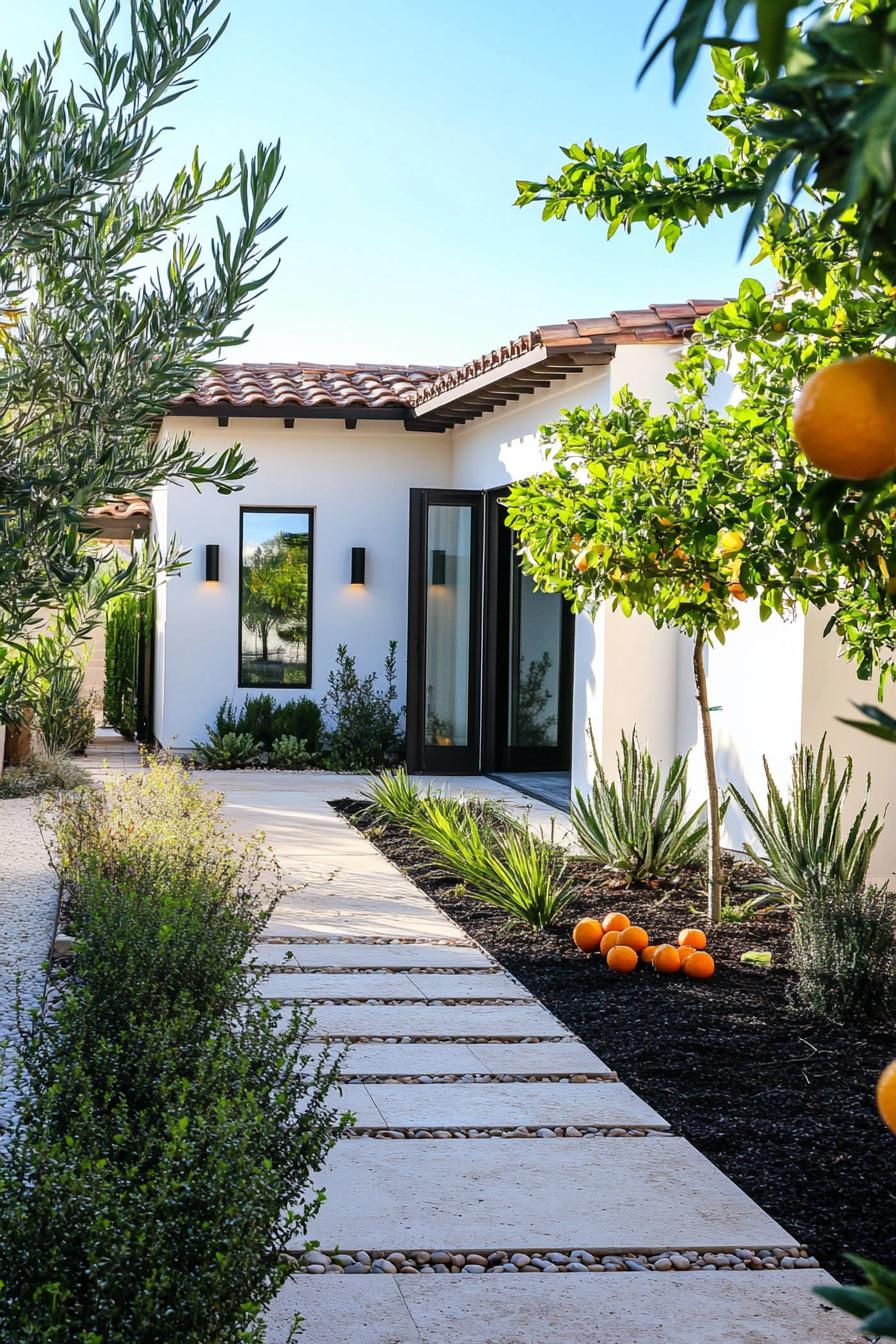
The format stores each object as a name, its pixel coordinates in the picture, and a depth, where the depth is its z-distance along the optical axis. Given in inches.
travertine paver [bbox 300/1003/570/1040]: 193.2
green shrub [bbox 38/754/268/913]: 220.5
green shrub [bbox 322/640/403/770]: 538.6
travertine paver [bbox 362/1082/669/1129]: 159.2
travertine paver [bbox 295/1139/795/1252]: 127.0
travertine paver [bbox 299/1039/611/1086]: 176.6
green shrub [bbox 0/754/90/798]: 436.5
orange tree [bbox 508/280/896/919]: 126.8
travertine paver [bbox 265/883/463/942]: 257.9
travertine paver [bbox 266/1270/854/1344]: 109.0
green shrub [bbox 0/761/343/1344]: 84.4
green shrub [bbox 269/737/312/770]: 531.8
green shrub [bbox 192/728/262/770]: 528.4
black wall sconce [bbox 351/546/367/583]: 560.7
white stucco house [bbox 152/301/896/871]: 523.5
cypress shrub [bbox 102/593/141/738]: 646.5
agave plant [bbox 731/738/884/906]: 257.8
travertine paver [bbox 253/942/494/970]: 231.8
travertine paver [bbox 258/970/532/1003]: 212.2
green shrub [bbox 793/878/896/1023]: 202.7
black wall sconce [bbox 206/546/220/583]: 554.3
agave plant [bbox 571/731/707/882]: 303.9
